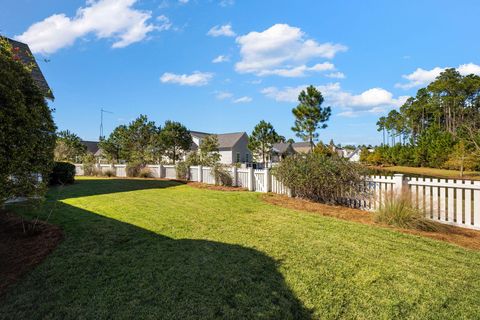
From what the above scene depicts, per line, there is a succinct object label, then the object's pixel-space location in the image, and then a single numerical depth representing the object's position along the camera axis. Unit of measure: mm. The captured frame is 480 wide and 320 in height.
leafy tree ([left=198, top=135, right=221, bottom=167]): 16062
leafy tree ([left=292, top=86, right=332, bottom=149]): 27609
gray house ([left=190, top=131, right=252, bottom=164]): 38859
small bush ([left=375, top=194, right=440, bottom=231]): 5410
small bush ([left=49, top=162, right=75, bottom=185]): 13102
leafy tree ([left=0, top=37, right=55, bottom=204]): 3666
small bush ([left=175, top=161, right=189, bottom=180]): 15852
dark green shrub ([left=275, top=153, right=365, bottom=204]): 7617
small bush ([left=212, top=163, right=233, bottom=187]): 12742
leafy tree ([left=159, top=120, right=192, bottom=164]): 27767
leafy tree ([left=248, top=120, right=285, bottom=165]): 37844
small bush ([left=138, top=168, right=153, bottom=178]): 17969
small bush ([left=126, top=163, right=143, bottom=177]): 18984
